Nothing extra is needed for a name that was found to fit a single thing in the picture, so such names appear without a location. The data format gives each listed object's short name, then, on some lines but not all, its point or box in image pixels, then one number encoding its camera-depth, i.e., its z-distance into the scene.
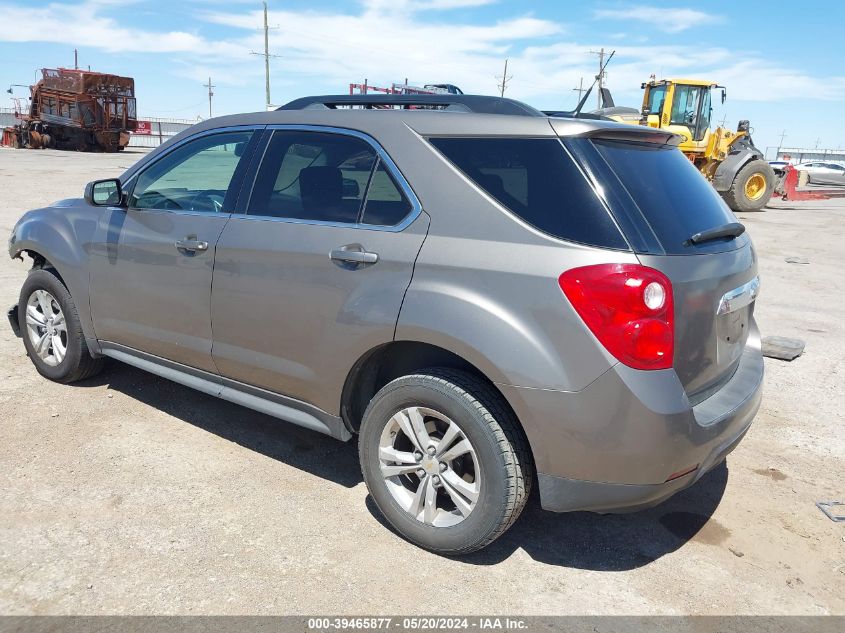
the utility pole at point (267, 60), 55.03
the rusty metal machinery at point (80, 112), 33.06
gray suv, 2.49
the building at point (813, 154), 71.31
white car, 37.62
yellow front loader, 17.47
